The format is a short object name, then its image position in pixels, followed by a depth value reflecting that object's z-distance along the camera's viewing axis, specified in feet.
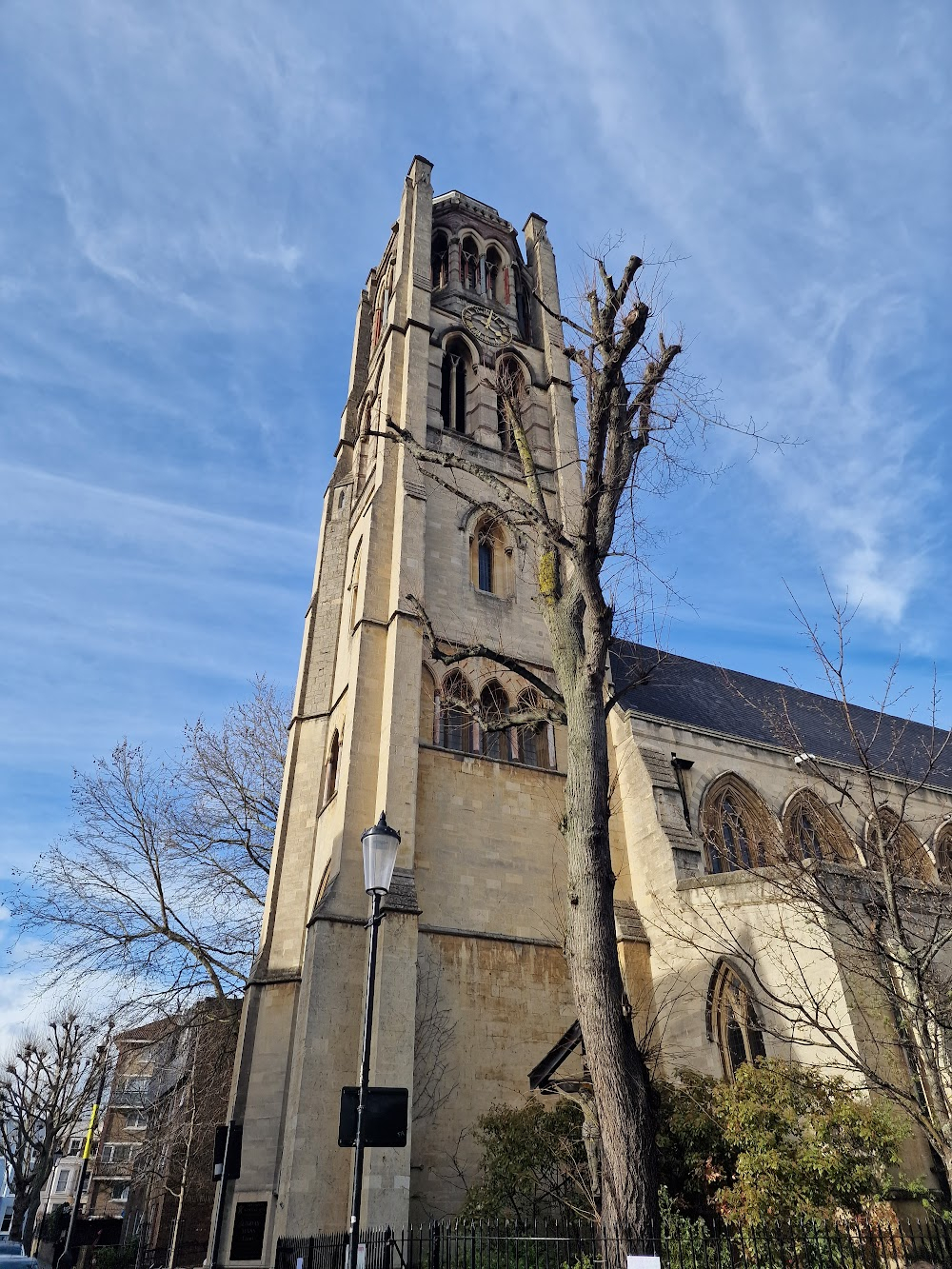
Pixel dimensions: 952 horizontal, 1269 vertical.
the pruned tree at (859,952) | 24.25
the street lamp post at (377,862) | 24.26
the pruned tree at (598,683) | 22.79
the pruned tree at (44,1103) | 96.12
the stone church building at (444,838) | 39.19
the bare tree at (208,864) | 63.36
